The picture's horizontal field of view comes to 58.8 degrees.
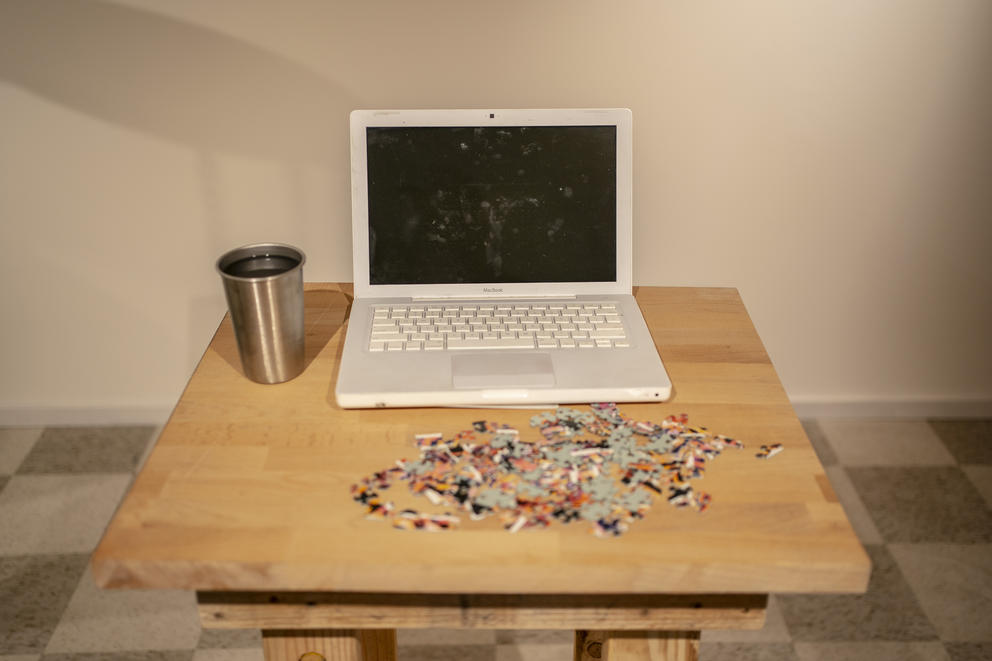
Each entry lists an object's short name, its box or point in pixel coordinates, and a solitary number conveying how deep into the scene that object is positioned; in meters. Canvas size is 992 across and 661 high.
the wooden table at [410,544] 0.93
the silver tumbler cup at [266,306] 1.16
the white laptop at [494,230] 1.32
